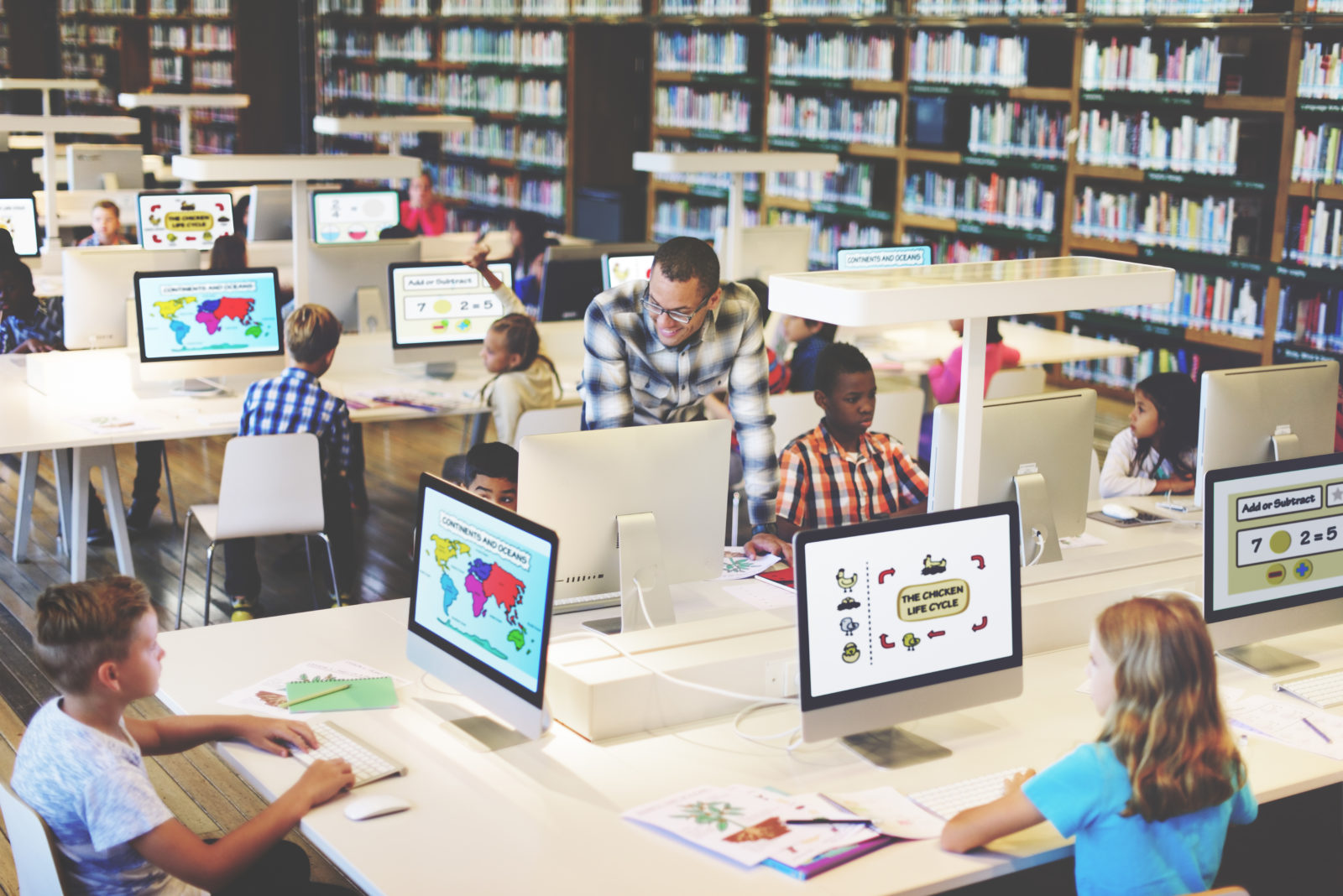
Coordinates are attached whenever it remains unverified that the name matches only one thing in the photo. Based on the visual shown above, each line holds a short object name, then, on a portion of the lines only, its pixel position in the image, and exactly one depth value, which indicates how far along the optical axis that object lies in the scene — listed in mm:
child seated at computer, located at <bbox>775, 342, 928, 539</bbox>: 3447
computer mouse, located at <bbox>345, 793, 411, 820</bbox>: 2090
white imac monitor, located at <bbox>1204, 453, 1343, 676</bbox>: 2643
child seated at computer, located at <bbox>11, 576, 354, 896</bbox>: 1952
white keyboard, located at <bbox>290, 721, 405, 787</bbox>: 2226
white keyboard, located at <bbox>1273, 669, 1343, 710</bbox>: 2641
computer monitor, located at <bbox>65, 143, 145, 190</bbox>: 9695
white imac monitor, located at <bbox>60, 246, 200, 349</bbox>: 5477
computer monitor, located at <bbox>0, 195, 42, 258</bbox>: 7109
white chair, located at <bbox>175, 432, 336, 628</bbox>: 3947
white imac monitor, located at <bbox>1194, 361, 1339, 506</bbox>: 3406
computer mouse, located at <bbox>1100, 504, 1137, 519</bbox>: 3832
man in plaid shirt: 3135
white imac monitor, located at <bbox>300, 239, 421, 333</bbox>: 5828
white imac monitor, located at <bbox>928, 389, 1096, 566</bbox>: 3062
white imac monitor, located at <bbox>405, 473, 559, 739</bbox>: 2176
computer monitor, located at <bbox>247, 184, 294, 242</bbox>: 8164
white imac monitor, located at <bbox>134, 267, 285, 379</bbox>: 4762
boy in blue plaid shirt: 4164
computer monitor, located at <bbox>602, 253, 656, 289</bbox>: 6109
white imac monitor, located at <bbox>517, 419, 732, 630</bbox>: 2646
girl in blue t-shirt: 1925
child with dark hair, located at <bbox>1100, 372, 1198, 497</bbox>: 3975
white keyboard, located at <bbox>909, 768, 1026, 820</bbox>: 2174
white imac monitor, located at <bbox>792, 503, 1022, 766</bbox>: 2211
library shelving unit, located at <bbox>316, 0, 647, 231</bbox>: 10156
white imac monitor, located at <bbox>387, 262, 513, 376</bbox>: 5359
